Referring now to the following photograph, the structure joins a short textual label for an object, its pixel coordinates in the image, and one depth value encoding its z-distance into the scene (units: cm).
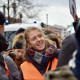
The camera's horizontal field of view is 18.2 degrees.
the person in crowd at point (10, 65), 295
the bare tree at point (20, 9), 1622
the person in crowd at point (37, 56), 282
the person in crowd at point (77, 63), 111
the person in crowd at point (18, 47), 436
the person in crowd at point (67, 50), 143
